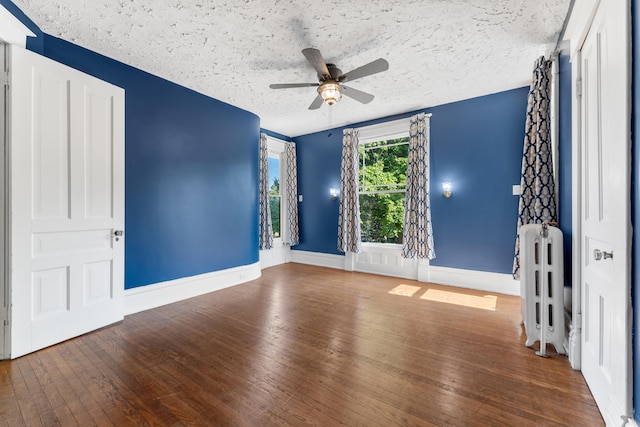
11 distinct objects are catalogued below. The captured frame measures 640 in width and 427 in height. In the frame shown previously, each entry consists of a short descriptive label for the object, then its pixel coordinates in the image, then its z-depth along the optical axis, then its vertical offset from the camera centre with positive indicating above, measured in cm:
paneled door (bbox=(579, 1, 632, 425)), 132 +0
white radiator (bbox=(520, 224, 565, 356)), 231 -61
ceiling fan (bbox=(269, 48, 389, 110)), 264 +141
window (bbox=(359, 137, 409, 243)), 518 +48
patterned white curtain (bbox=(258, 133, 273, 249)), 554 +19
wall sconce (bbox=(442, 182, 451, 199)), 449 +39
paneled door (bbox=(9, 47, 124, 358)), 229 +12
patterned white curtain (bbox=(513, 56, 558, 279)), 271 +54
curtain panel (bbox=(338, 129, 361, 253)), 540 +34
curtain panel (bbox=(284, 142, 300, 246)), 630 +51
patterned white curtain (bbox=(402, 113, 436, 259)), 454 +26
